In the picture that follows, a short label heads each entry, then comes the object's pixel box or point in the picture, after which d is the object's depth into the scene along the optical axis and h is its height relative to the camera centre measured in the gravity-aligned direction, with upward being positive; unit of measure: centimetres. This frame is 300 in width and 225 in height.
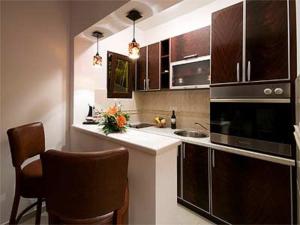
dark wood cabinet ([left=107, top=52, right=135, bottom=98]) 261 +61
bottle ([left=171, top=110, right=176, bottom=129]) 268 -12
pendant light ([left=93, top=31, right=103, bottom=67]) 196 +64
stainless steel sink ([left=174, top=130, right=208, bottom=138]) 229 -28
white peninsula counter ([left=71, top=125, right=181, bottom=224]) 108 -43
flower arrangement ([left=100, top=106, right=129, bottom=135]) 151 -7
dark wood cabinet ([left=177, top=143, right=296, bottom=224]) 132 -68
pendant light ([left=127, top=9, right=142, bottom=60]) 147 +62
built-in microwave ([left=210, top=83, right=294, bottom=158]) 131 -4
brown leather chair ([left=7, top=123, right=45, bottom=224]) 134 -48
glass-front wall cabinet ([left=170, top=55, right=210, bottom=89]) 210 +53
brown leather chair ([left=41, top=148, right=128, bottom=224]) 80 -35
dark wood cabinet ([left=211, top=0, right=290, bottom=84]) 131 +61
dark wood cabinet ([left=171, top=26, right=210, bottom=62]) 204 +88
